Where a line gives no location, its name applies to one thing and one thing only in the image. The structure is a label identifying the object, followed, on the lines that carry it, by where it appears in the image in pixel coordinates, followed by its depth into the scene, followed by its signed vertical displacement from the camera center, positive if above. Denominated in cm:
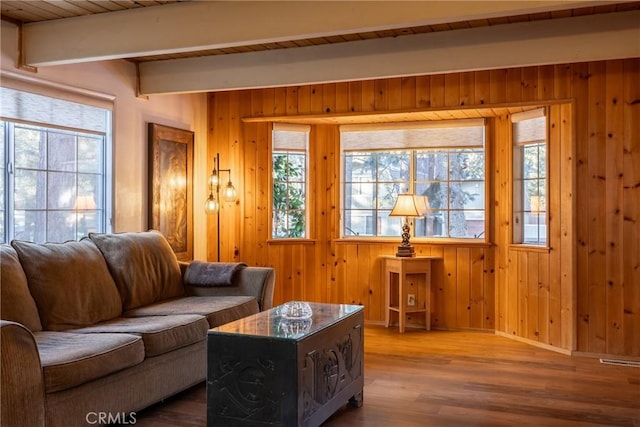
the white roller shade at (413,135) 550 +76
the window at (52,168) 374 +32
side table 537 -73
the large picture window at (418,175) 554 +37
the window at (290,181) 581 +32
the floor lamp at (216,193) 535 +19
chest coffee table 267 -78
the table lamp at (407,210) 537 +2
